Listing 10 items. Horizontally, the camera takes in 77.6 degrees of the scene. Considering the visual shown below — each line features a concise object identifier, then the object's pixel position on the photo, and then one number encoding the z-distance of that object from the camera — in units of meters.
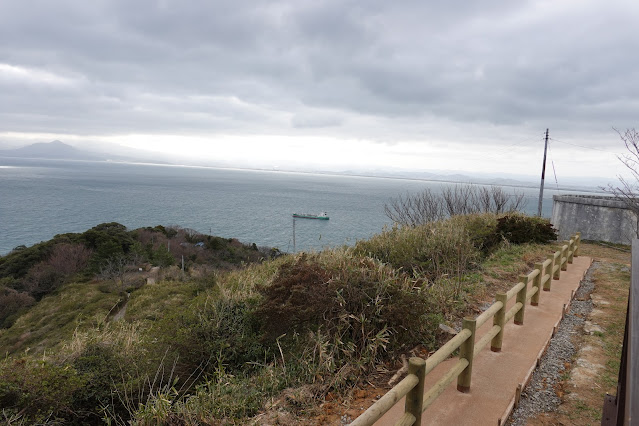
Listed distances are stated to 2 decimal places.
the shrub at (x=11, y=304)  25.45
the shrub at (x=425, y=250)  8.95
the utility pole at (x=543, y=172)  23.24
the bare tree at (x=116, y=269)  30.15
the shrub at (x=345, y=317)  5.05
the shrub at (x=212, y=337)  5.77
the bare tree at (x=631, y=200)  12.95
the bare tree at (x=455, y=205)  20.19
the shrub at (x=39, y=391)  4.51
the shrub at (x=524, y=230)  13.16
